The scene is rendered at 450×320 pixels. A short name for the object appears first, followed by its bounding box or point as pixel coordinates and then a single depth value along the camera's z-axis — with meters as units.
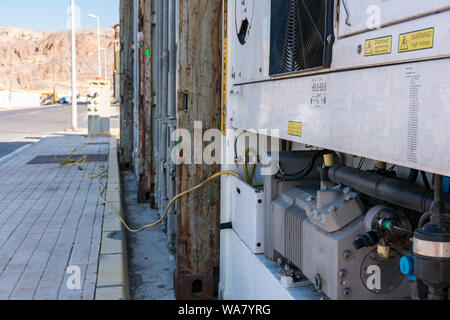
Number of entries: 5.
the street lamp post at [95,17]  37.38
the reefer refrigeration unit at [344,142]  1.52
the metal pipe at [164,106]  5.80
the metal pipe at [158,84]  6.41
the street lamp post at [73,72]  20.44
